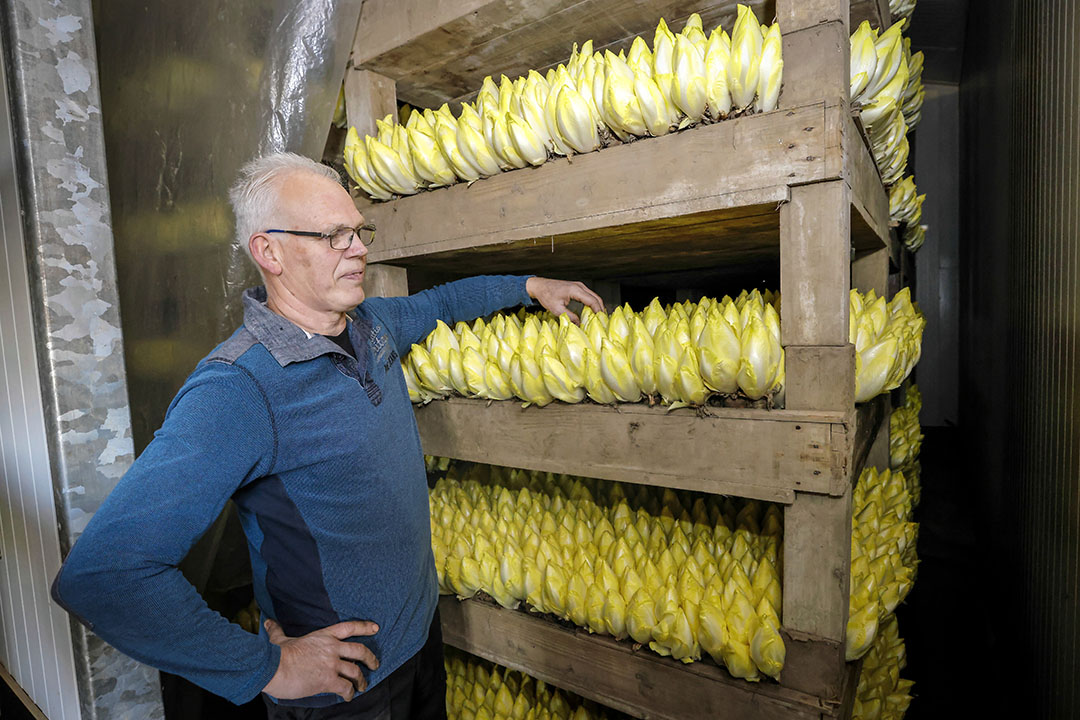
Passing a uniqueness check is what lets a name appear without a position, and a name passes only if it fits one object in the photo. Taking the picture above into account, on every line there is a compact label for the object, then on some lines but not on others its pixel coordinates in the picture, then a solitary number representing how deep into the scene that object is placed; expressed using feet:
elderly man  3.06
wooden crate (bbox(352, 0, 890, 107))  4.93
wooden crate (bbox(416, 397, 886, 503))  3.70
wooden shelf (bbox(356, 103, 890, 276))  3.62
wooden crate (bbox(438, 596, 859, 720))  4.15
